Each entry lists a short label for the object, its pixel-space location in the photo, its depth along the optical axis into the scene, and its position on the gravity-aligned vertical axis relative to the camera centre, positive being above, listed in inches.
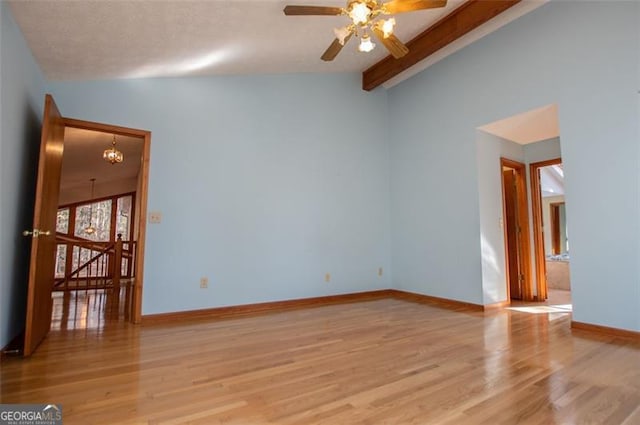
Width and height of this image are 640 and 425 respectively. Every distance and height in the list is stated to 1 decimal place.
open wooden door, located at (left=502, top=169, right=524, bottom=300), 190.5 +2.5
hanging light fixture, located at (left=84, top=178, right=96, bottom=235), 321.7 +13.8
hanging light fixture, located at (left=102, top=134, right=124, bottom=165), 200.2 +51.8
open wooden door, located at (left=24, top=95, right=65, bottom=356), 93.5 +2.3
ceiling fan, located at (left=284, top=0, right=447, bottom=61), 96.9 +69.0
